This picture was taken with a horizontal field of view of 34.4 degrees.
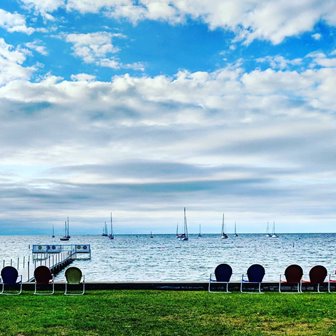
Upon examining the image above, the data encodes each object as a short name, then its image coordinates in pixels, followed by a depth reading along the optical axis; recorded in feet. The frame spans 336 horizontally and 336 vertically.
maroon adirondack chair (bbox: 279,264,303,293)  64.28
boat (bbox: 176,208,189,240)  580.71
